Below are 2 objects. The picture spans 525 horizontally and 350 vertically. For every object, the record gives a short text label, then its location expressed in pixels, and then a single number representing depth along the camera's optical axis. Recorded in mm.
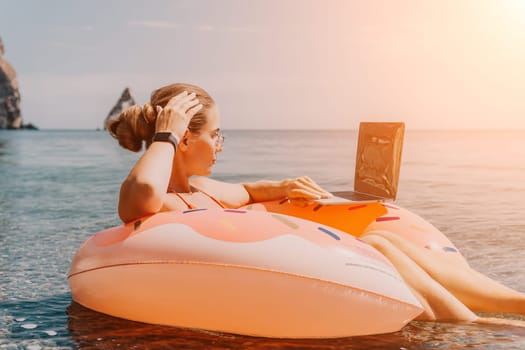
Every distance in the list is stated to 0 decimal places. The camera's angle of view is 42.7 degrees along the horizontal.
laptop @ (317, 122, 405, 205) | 3428
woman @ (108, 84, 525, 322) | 2803
